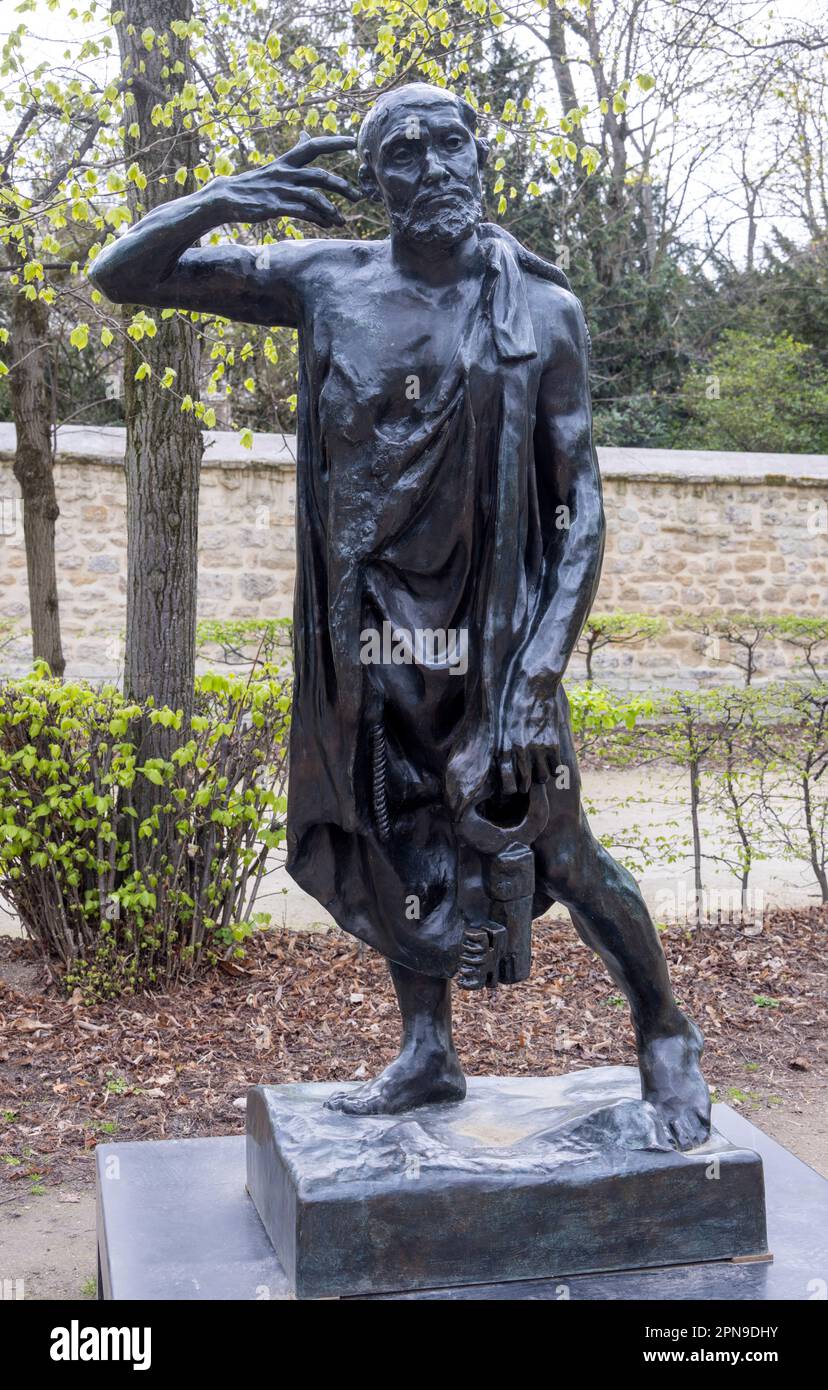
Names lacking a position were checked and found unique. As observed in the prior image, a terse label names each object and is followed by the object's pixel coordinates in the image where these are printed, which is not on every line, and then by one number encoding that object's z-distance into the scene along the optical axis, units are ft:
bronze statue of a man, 8.95
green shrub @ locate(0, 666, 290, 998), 18.56
